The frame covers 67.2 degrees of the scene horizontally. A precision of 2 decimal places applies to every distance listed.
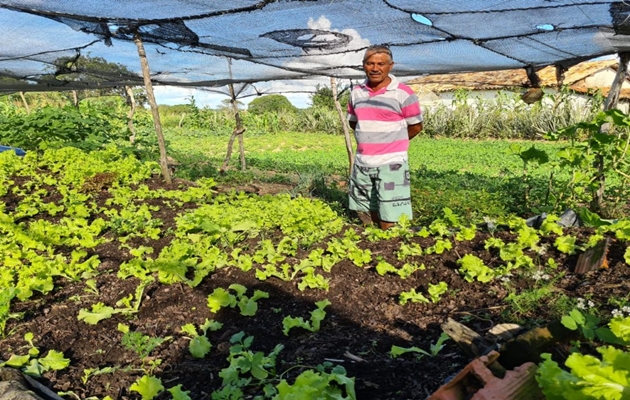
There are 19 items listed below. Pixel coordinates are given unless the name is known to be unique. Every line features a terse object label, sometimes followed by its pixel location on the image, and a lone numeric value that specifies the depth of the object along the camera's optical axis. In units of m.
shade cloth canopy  4.24
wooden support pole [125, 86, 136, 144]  8.81
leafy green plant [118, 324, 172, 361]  2.26
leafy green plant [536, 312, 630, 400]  0.94
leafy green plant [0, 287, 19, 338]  2.49
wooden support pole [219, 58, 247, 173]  7.66
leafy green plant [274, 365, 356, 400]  1.39
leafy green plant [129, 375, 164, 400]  1.83
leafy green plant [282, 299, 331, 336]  2.28
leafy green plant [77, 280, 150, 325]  2.57
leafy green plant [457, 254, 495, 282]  2.66
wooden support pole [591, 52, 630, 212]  5.10
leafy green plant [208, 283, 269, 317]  2.52
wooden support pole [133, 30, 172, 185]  5.90
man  4.16
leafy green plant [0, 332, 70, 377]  2.13
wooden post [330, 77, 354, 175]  6.44
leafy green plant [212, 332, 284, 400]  1.81
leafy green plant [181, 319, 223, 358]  2.21
